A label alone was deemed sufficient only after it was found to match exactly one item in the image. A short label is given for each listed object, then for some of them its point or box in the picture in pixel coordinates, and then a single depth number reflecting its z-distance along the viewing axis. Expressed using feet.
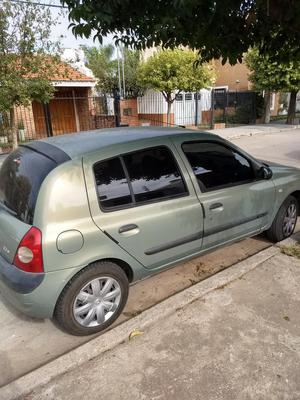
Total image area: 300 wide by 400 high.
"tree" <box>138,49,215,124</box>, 55.67
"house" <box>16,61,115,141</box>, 53.26
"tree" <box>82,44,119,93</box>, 88.33
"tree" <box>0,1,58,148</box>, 27.30
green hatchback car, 8.54
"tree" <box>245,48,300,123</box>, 58.13
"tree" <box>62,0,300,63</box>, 9.77
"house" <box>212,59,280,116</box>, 86.02
